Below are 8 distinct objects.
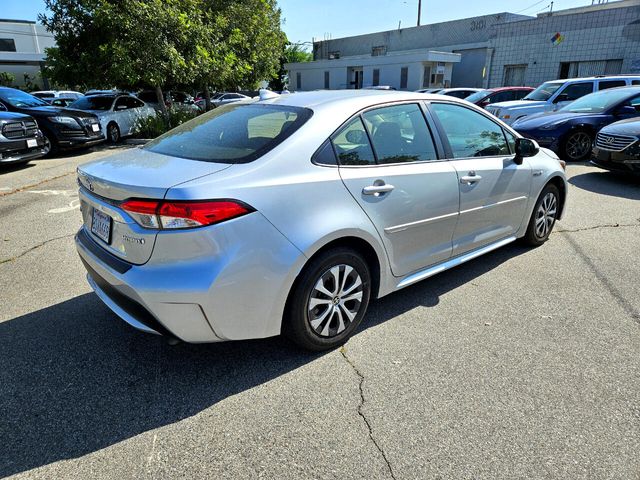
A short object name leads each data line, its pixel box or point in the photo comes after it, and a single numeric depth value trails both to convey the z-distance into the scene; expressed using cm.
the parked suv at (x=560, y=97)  1241
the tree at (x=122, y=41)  1219
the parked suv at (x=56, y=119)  1113
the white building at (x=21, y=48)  5469
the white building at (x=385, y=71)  3622
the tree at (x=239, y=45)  1463
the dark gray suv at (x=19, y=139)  909
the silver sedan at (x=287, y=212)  239
